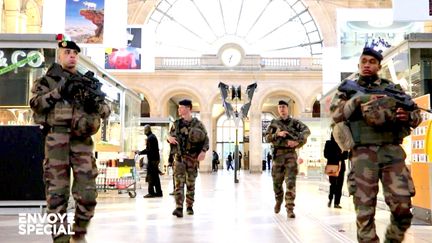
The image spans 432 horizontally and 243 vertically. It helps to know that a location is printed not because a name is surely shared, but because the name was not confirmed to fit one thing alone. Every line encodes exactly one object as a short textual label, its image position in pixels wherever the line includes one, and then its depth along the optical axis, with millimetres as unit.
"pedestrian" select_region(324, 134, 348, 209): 10695
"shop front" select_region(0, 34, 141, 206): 8891
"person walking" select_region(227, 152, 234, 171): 41909
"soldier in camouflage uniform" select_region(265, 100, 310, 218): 8406
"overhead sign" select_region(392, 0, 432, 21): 7969
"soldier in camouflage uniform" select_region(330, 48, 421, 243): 4340
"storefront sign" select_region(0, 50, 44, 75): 9320
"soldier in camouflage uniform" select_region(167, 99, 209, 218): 8445
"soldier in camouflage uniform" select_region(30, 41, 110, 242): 4566
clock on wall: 36625
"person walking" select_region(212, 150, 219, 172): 37716
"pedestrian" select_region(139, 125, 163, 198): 13195
